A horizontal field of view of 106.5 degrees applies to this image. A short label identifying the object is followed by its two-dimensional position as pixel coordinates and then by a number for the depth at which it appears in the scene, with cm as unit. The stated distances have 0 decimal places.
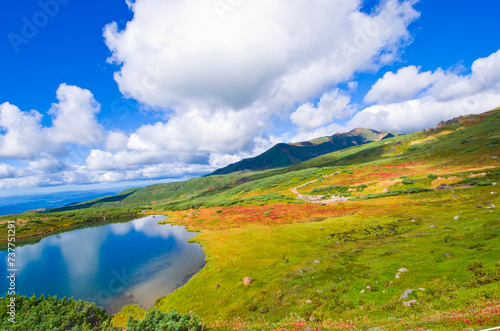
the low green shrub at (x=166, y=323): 1453
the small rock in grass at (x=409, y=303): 1545
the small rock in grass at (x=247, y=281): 2802
